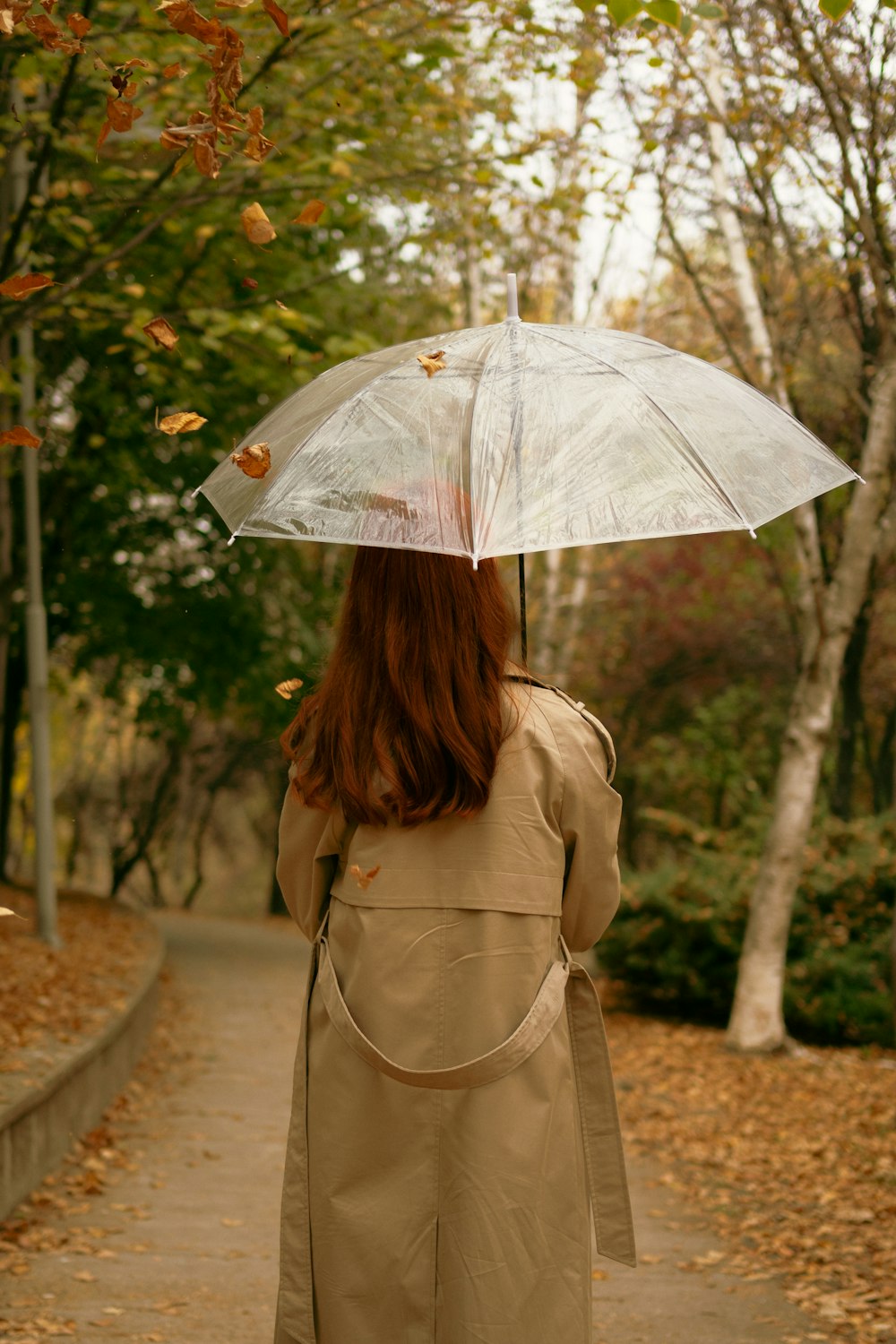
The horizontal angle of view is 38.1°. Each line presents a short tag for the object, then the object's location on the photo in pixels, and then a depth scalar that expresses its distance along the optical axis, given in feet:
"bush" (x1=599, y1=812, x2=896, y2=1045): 30.30
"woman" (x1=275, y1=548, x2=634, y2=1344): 7.91
